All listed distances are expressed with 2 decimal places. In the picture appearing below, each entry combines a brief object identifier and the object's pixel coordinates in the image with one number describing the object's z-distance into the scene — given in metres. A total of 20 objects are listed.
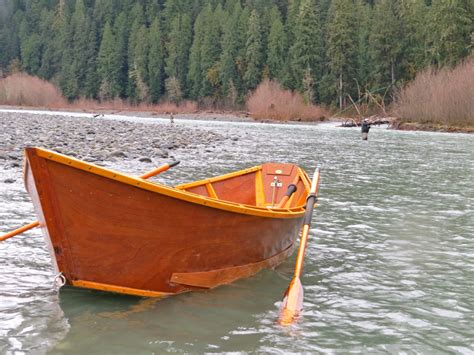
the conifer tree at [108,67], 99.15
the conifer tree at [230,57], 83.62
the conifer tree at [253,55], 80.81
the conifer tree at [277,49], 78.62
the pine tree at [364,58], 71.25
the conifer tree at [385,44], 68.19
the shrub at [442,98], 38.56
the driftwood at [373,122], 48.50
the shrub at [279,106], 54.62
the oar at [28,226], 6.65
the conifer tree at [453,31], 58.81
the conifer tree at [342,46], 69.81
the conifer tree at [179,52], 92.81
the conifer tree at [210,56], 86.94
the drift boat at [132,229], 4.90
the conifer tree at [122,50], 101.06
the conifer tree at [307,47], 73.12
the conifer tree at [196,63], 88.94
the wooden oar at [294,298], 5.37
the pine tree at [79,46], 107.06
